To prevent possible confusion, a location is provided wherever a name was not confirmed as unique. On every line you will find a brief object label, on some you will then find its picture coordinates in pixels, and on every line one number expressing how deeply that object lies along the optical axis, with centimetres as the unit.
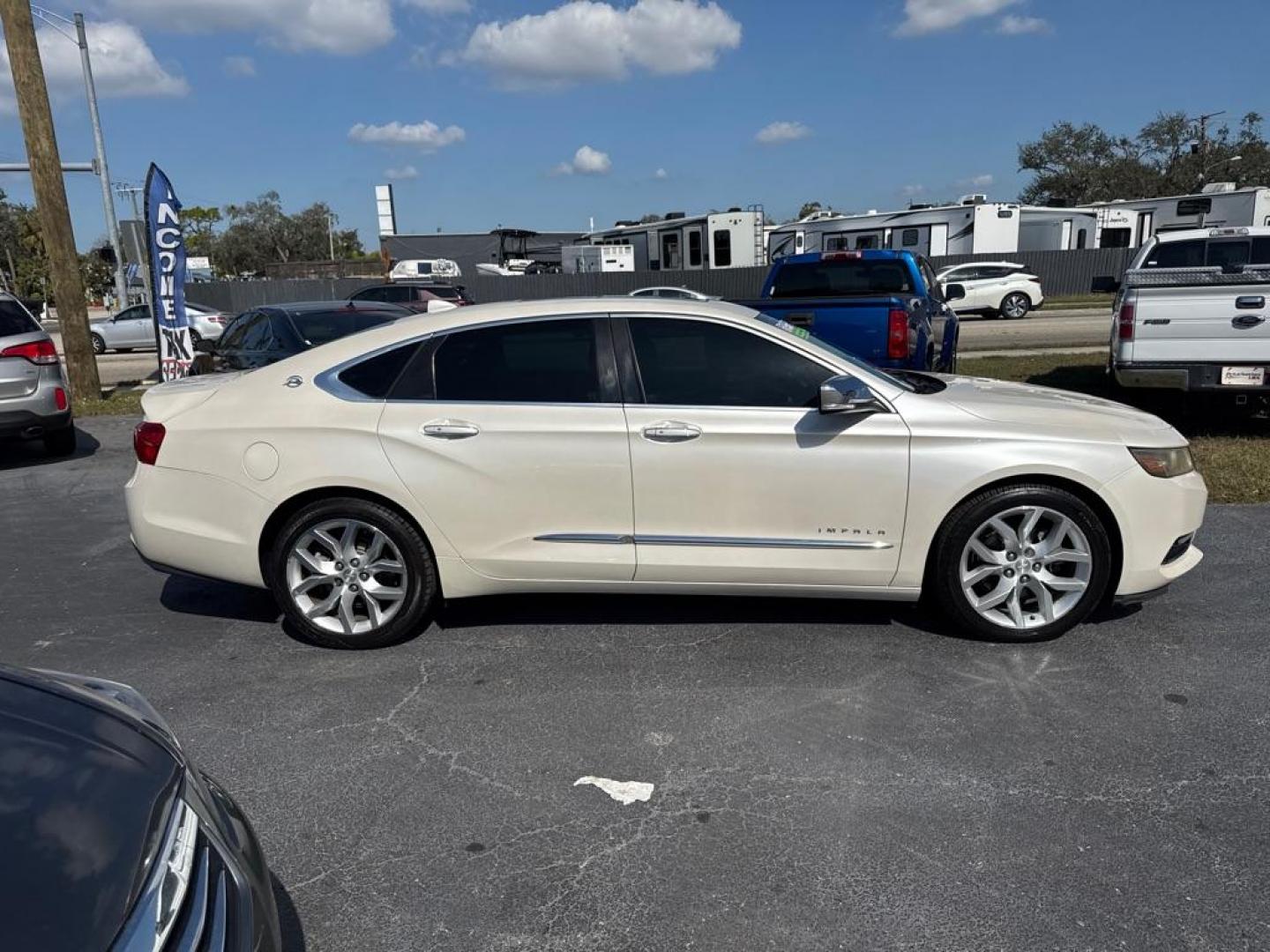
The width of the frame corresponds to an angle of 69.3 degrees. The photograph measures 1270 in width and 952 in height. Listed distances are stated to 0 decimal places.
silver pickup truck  756
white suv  2634
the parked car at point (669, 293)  2349
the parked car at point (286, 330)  861
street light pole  2503
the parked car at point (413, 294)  2222
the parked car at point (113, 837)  151
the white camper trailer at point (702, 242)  2914
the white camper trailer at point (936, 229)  2848
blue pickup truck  813
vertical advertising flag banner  1227
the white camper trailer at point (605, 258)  3362
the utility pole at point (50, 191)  1177
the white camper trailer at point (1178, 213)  2516
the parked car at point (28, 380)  858
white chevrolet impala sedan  411
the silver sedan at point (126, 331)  2428
